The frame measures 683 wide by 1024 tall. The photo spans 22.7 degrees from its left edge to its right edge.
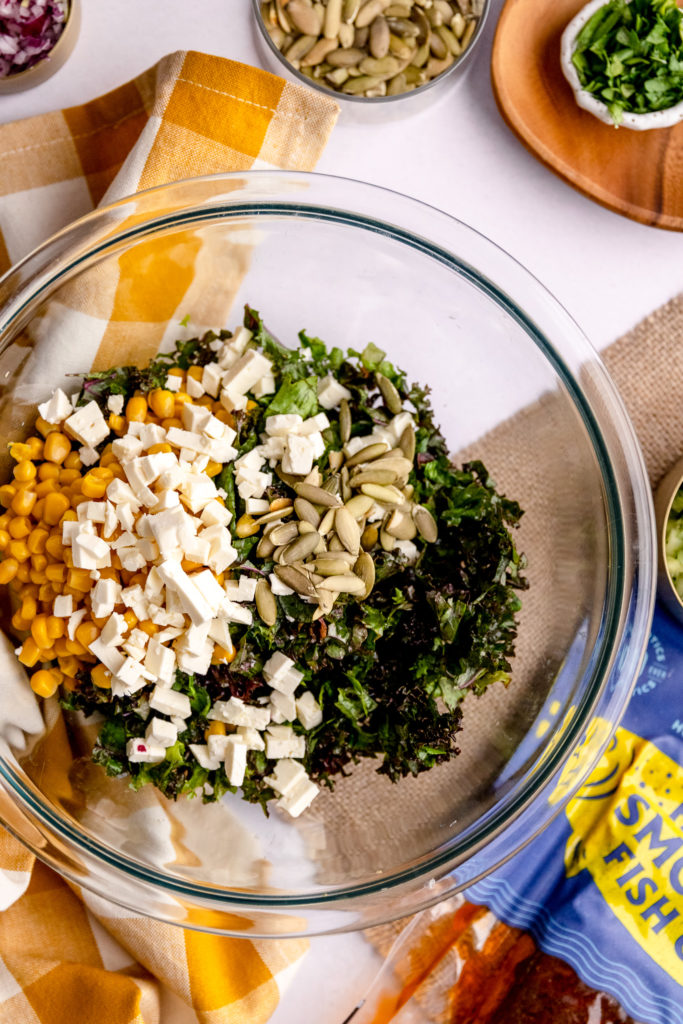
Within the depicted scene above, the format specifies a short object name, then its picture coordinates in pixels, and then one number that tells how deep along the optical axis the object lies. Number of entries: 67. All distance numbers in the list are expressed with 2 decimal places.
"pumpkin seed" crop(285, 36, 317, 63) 0.67
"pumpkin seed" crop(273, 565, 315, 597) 0.61
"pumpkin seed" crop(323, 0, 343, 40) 0.67
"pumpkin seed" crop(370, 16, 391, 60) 0.67
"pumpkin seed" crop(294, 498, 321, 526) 0.62
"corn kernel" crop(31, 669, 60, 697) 0.62
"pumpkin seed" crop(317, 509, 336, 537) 0.62
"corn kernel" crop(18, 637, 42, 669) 0.62
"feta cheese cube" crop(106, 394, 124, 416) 0.63
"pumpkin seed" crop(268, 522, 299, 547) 0.62
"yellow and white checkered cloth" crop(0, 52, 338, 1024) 0.65
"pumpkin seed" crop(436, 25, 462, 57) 0.67
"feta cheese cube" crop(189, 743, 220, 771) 0.62
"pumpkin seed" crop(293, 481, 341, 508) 0.62
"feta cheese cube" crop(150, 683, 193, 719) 0.61
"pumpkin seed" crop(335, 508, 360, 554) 0.62
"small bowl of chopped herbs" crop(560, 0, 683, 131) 0.67
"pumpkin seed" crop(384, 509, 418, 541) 0.62
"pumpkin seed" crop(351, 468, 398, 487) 0.63
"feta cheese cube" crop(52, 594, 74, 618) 0.60
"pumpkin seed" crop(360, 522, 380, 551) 0.63
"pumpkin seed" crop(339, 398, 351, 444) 0.64
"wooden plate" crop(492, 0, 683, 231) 0.68
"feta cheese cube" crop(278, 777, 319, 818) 0.63
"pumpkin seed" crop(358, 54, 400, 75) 0.67
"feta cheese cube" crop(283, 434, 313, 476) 0.62
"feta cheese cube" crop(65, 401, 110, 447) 0.62
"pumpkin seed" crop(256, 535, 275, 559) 0.62
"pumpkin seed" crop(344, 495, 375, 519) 0.62
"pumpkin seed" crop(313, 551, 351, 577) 0.61
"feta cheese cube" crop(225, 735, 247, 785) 0.62
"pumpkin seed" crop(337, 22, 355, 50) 0.67
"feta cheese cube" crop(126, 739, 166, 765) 0.62
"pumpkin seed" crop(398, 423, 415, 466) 0.64
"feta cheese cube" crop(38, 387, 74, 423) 0.63
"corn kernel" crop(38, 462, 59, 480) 0.63
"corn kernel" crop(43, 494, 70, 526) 0.62
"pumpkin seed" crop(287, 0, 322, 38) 0.67
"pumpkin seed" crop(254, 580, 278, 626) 0.61
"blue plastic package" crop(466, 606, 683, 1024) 0.68
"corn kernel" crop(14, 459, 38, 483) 0.62
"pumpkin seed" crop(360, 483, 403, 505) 0.62
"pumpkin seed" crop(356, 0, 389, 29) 0.67
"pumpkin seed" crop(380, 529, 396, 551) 0.63
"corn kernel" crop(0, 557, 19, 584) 0.62
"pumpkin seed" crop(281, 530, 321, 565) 0.62
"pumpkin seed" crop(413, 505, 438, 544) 0.63
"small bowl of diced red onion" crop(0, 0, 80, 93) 0.66
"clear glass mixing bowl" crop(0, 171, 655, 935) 0.63
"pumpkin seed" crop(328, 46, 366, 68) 0.67
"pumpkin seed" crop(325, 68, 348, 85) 0.67
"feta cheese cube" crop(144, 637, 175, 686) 0.60
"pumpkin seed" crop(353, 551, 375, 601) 0.62
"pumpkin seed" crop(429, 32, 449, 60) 0.67
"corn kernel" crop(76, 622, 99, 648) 0.60
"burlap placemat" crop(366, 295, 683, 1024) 0.68
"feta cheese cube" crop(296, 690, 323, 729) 0.63
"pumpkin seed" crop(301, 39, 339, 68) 0.67
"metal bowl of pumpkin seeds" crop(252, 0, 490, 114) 0.67
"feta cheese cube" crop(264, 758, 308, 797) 0.63
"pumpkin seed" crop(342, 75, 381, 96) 0.67
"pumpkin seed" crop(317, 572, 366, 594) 0.61
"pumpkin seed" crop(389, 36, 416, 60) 0.67
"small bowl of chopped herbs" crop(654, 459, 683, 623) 0.66
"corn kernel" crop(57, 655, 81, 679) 0.62
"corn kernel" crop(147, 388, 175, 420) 0.62
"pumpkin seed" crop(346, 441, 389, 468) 0.63
